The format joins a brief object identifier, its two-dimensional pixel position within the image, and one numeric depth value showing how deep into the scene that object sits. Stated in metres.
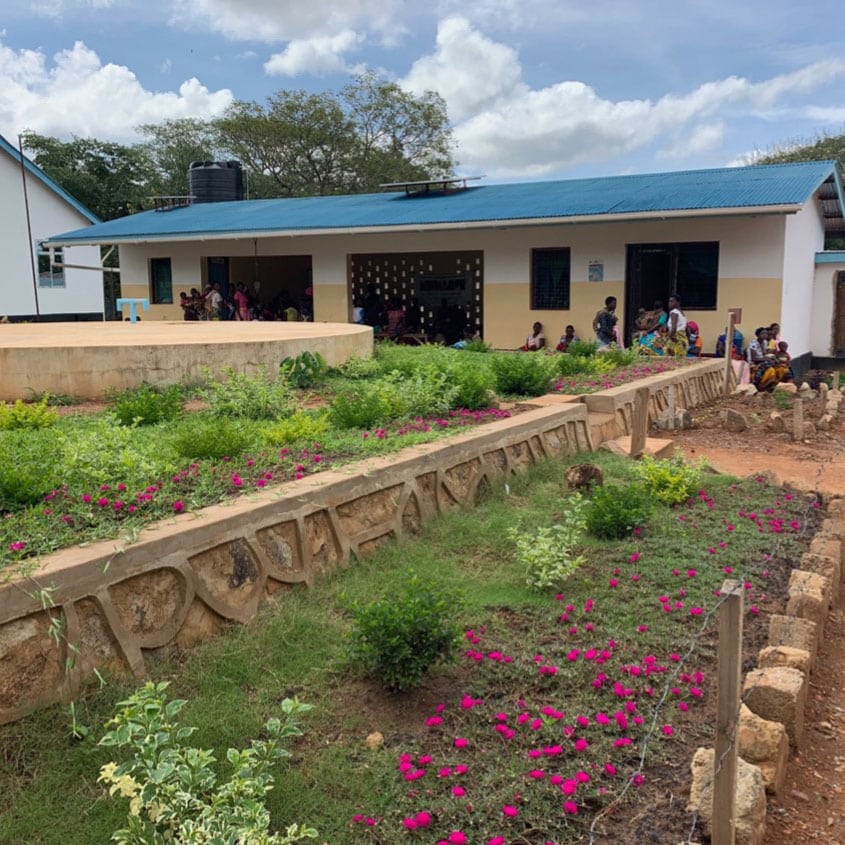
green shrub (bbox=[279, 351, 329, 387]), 8.21
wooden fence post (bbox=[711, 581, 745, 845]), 2.43
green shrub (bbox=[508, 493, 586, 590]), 4.49
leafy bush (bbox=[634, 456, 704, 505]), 6.18
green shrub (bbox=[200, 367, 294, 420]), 6.65
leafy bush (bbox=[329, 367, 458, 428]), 6.30
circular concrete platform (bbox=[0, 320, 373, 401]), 7.34
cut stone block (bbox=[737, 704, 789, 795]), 3.00
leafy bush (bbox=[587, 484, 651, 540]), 5.34
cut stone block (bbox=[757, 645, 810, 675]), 3.60
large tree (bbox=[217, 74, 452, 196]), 33.62
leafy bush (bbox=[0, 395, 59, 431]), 5.90
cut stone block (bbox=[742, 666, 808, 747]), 3.27
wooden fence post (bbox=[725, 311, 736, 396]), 11.84
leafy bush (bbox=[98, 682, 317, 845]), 2.41
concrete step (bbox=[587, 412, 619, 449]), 8.17
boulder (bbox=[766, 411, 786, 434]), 10.22
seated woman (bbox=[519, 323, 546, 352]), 16.28
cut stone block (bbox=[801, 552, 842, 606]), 4.82
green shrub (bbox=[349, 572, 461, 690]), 3.38
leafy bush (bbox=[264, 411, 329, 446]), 5.62
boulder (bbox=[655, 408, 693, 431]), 10.17
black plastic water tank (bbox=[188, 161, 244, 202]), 26.16
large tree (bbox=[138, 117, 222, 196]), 34.22
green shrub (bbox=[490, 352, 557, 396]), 8.66
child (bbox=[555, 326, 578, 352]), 15.64
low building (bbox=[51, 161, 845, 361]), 14.52
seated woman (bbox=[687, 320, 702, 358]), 14.16
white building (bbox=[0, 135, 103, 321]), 24.62
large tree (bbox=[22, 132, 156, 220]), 32.09
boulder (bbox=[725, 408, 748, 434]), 10.27
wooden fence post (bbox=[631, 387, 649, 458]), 7.80
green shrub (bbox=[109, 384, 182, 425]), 6.20
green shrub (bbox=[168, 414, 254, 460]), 5.00
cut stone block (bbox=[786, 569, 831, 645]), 4.21
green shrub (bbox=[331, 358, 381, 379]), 8.96
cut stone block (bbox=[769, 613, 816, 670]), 3.84
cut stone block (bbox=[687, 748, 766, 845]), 2.63
